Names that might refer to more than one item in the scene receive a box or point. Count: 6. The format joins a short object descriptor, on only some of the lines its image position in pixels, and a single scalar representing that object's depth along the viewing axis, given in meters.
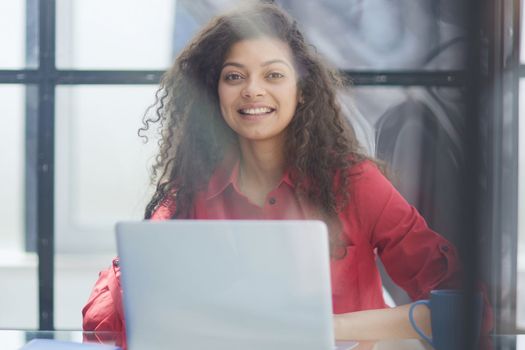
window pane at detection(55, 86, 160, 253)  2.44
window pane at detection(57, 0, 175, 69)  2.42
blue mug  1.66
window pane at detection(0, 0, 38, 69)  2.42
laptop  1.48
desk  1.75
